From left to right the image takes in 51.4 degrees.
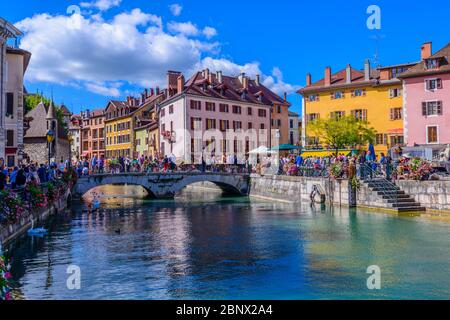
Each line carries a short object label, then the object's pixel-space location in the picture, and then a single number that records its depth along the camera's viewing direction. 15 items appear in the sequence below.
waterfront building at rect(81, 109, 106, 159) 99.25
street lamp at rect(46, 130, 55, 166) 26.75
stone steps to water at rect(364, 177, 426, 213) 26.00
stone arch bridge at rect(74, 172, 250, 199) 38.00
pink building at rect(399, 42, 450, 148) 43.69
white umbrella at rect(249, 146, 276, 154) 46.75
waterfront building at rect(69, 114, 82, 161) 113.16
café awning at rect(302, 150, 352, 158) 45.18
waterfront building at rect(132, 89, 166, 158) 76.62
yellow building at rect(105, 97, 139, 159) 84.56
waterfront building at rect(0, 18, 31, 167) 38.19
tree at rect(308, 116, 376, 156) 53.53
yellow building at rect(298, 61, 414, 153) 53.59
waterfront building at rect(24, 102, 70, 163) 56.98
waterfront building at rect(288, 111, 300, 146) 86.97
